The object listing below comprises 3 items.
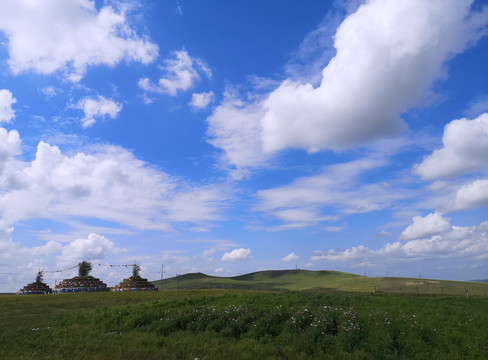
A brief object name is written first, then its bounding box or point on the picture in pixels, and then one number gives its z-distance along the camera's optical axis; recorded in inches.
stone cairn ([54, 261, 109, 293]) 3622.0
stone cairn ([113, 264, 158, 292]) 3762.3
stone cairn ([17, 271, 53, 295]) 3678.6
